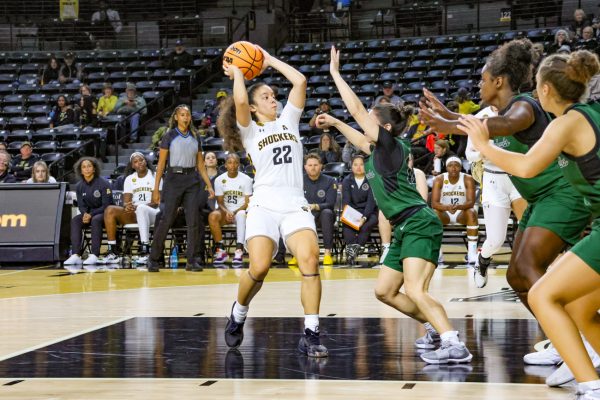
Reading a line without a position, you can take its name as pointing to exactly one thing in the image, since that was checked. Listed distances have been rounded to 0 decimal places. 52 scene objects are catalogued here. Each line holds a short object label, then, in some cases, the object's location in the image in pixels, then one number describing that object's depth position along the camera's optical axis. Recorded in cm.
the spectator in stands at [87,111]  1955
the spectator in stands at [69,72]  2206
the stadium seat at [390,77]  1938
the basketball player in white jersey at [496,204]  872
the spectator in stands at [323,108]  1673
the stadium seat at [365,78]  1967
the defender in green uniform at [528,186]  500
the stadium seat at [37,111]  2072
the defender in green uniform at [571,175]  415
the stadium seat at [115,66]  2269
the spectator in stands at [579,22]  1817
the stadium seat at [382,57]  2075
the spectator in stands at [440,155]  1354
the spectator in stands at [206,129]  1758
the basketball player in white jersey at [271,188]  592
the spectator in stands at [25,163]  1517
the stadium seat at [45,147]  1827
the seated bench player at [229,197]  1293
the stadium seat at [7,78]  2266
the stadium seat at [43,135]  1902
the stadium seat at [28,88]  2192
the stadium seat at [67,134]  1897
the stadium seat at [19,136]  1908
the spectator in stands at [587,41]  1634
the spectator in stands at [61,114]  1970
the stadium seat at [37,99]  2120
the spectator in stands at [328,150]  1520
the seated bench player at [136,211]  1287
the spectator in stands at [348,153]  1512
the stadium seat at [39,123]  1997
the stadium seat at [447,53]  2003
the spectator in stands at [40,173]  1357
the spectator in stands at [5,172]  1409
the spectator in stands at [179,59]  2217
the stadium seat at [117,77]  2194
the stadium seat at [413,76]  1919
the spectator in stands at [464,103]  1524
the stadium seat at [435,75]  1894
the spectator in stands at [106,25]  2514
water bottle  1264
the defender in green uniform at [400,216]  566
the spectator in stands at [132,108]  1967
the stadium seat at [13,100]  2136
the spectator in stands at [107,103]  2014
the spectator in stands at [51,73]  2225
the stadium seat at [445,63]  1948
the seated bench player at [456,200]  1219
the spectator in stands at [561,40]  1673
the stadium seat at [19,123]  2002
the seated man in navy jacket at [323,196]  1284
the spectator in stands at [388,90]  1702
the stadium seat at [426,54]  2025
